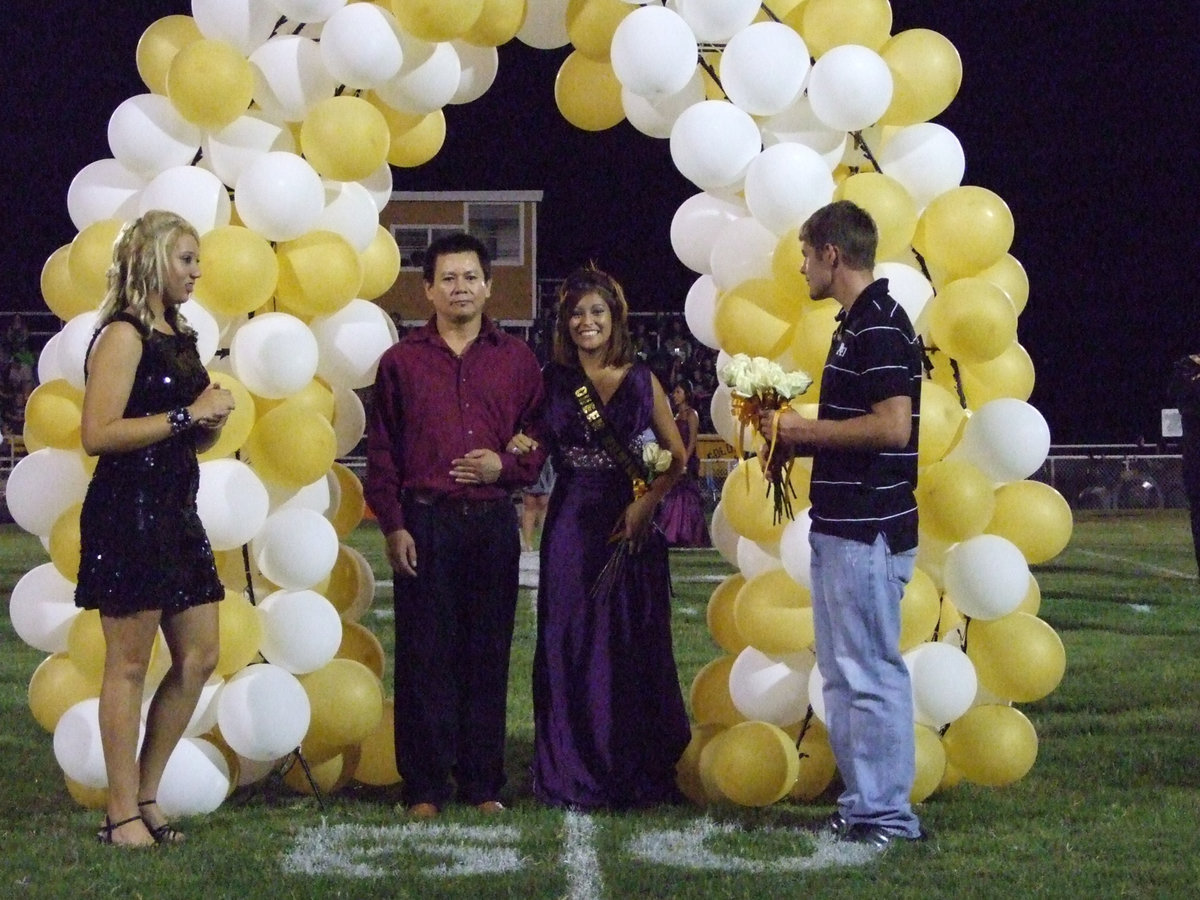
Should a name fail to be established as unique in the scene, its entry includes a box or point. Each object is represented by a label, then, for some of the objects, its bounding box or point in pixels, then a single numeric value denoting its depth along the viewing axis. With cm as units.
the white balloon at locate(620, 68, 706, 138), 602
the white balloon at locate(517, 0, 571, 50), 620
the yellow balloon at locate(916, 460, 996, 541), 553
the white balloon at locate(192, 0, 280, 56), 569
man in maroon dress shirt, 566
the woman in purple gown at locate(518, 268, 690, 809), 582
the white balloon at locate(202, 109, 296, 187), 570
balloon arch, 549
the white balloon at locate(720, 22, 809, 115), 558
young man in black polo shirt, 496
